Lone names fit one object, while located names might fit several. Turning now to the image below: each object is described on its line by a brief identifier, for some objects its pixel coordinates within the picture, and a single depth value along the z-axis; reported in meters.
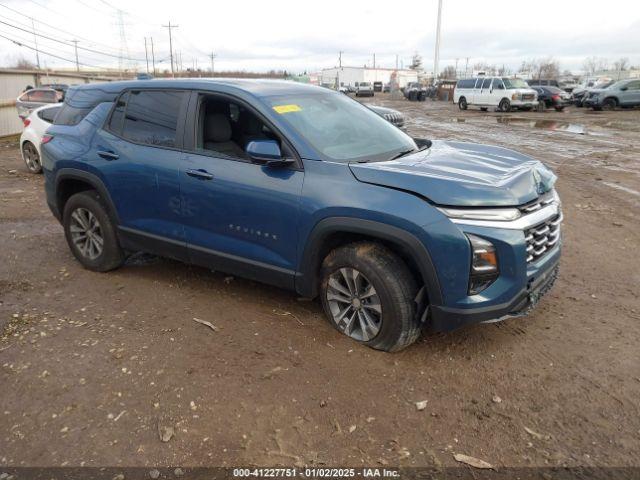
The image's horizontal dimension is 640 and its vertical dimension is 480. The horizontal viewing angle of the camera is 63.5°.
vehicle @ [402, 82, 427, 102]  46.19
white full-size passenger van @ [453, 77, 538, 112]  28.58
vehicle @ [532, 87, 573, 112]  30.08
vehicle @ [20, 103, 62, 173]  10.20
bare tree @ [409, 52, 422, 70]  140.25
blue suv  3.12
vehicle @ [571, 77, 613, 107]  31.72
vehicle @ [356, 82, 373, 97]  58.66
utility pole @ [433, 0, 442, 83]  51.88
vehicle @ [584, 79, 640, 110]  28.52
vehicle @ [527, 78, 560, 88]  45.56
